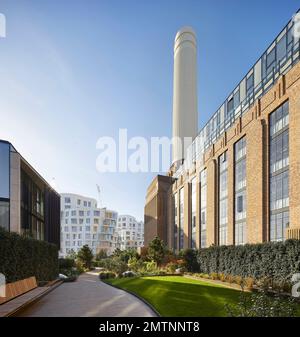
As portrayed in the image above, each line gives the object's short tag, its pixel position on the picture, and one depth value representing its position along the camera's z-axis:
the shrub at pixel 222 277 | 22.25
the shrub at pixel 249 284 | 17.02
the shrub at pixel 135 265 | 34.47
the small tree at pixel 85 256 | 50.78
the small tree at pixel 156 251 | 37.59
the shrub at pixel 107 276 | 31.20
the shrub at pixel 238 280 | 18.69
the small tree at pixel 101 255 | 78.56
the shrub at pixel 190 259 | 32.96
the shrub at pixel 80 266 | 43.67
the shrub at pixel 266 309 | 7.42
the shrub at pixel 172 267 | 31.35
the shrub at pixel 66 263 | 41.14
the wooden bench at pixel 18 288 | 12.75
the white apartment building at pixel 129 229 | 162.12
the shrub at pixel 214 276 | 23.42
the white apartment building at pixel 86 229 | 122.88
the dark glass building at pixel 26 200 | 24.38
